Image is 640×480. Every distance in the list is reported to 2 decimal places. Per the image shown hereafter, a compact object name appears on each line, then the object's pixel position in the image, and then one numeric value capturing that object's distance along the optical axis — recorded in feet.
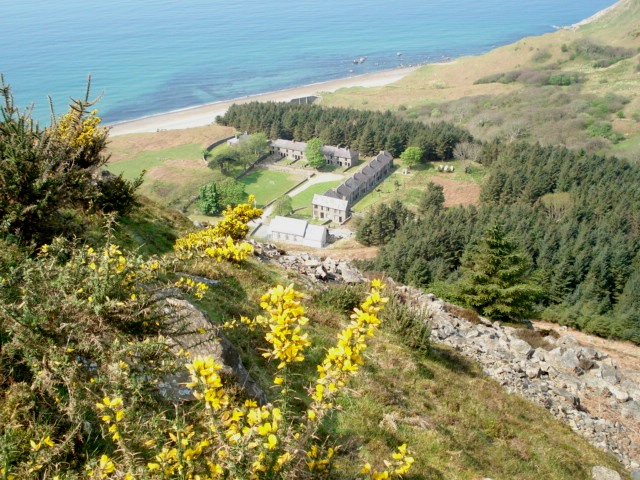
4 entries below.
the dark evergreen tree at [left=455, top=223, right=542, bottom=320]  84.48
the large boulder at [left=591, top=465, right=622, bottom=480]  35.40
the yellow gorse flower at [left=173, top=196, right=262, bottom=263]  45.30
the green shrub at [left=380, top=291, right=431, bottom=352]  44.47
